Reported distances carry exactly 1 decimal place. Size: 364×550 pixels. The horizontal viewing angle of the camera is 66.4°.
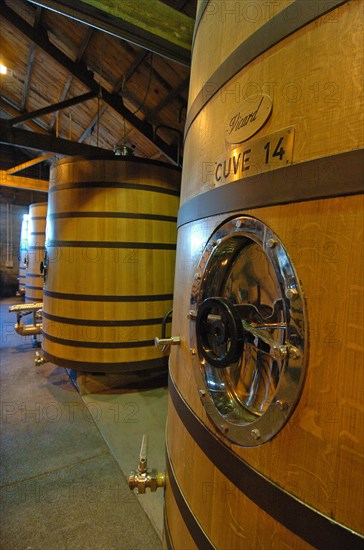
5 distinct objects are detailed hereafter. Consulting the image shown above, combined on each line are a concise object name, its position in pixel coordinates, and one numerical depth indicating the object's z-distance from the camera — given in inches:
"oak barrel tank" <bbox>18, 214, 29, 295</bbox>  329.1
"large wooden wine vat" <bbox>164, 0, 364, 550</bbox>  15.9
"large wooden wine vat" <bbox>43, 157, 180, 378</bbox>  98.0
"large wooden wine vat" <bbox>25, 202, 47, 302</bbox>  197.3
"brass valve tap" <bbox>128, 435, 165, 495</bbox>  40.5
